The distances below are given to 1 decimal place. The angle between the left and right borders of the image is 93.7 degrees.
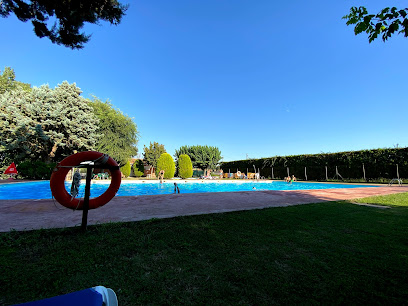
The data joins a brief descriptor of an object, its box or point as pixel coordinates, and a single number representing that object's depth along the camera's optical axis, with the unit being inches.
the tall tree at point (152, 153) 1182.3
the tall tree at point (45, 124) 679.1
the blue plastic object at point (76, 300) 35.5
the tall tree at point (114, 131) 907.6
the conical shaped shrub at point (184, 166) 1124.5
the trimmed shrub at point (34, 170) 674.2
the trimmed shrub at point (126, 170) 1164.2
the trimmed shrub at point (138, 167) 1286.9
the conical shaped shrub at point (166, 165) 1018.7
